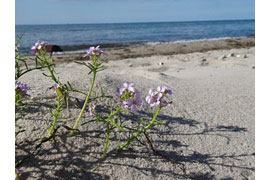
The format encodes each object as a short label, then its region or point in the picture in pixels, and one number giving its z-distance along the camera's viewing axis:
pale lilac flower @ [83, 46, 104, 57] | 0.38
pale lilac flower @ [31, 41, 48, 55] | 0.41
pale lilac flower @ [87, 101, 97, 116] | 0.41
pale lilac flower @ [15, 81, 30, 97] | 0.35
